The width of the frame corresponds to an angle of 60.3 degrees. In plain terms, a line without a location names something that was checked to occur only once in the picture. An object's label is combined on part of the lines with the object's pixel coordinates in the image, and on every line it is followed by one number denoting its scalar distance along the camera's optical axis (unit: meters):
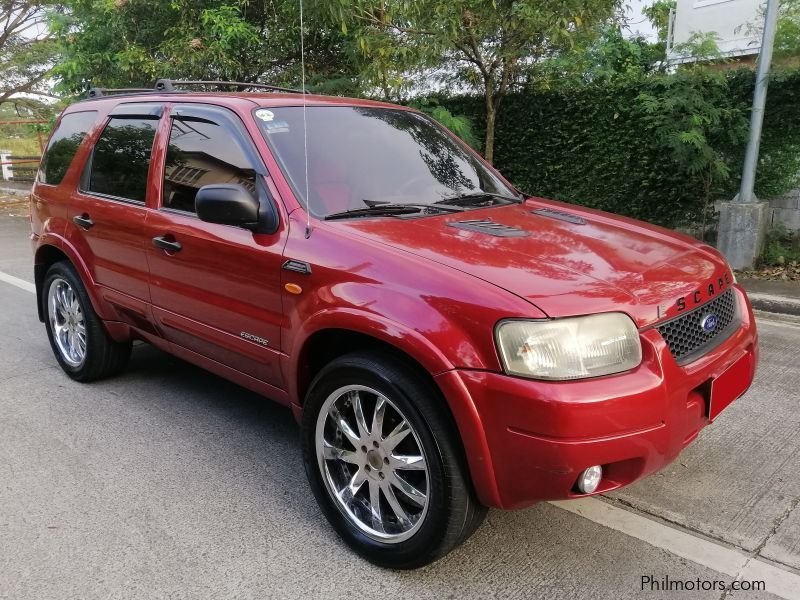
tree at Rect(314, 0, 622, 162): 7.07
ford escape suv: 2.30
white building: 13.06
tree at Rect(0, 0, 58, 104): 20.31
